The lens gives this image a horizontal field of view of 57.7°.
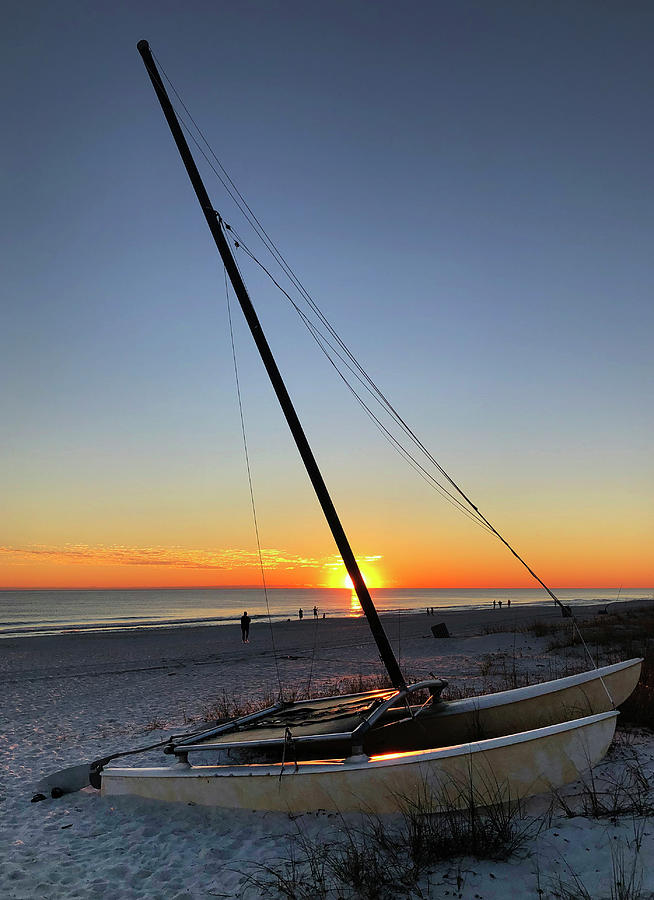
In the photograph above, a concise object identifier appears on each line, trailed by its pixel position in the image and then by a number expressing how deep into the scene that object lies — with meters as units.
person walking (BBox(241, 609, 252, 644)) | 33.59
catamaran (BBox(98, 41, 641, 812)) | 5.37
